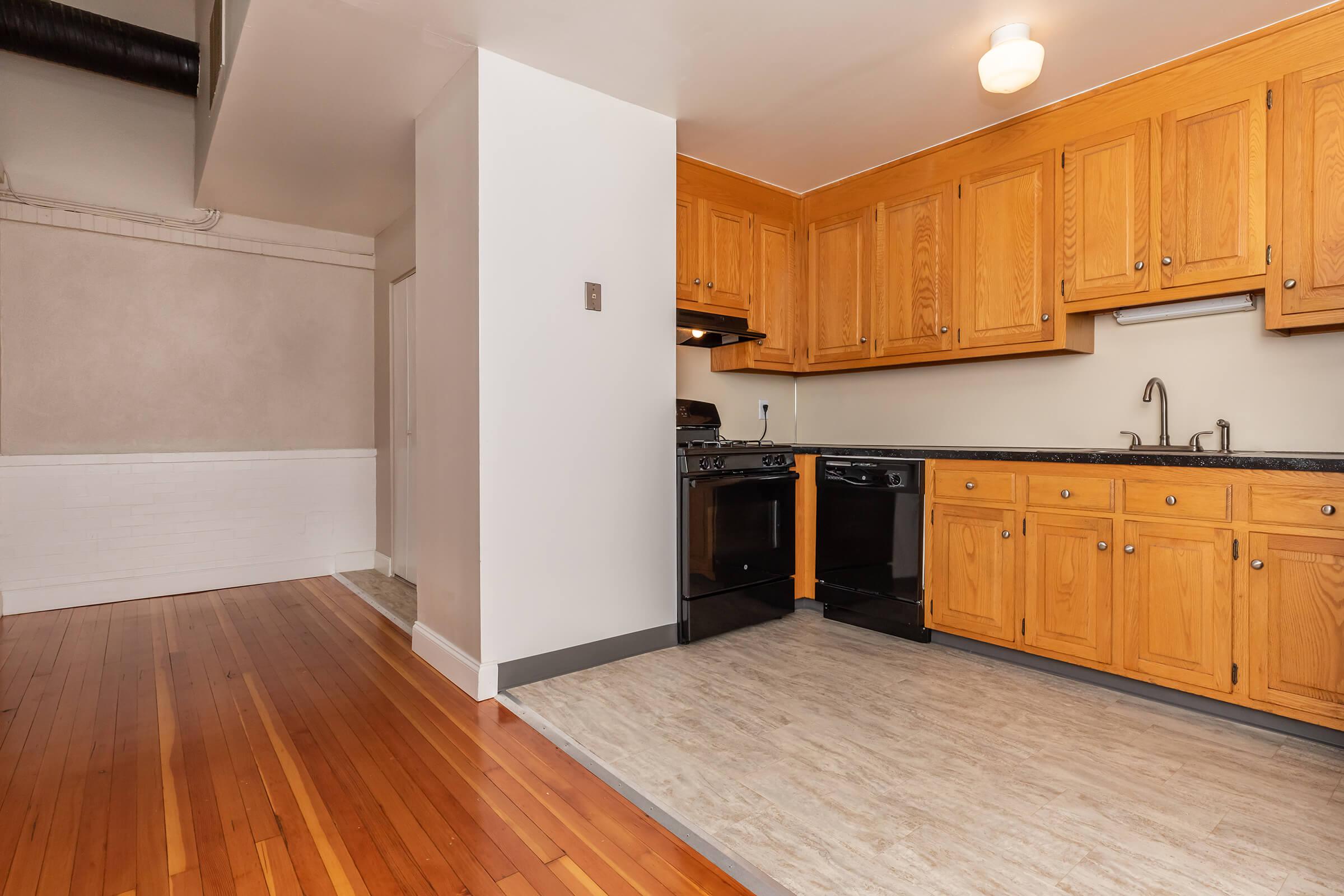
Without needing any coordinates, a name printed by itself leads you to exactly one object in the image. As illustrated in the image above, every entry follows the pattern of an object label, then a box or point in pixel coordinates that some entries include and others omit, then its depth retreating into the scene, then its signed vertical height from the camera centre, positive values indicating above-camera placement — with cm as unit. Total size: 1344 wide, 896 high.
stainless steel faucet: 296 +20
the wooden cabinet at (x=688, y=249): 365 +110
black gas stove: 329 -46
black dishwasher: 332 -56
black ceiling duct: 336 +220
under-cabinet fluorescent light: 276 +59
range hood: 357 +65
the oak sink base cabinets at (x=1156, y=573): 221 -53
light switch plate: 297 +67
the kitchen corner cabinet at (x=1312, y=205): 240 +90
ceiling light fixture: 250 +149
